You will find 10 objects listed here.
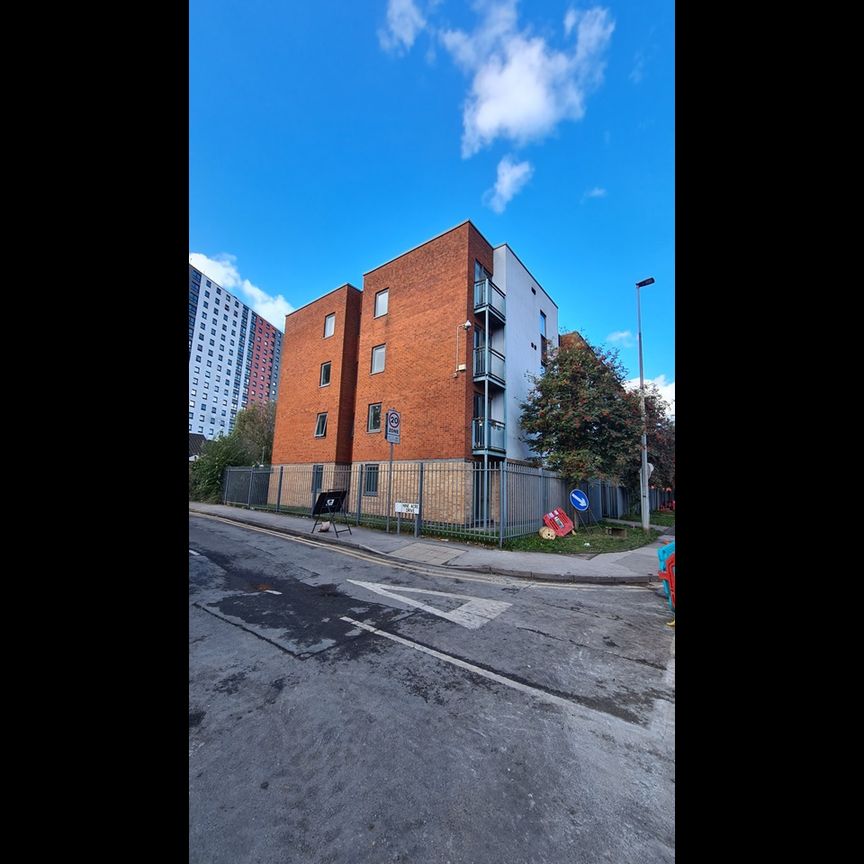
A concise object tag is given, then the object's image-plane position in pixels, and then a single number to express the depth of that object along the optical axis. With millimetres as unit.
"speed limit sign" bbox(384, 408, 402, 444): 10570
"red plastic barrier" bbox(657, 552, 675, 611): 5406
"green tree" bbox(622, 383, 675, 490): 17625
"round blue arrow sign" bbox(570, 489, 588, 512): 12703
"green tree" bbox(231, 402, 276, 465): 26156
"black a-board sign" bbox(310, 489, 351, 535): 10945
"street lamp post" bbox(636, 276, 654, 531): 14402
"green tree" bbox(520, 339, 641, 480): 14602
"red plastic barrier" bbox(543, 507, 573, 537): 11891
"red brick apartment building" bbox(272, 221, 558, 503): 15055
